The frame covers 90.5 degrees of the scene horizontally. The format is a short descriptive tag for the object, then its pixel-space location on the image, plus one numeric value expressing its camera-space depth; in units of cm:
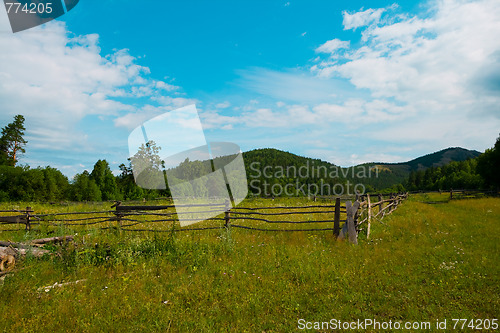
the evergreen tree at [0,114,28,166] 4450
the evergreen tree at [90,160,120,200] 5490
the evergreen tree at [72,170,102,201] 4972
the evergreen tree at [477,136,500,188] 3806
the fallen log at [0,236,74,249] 718
